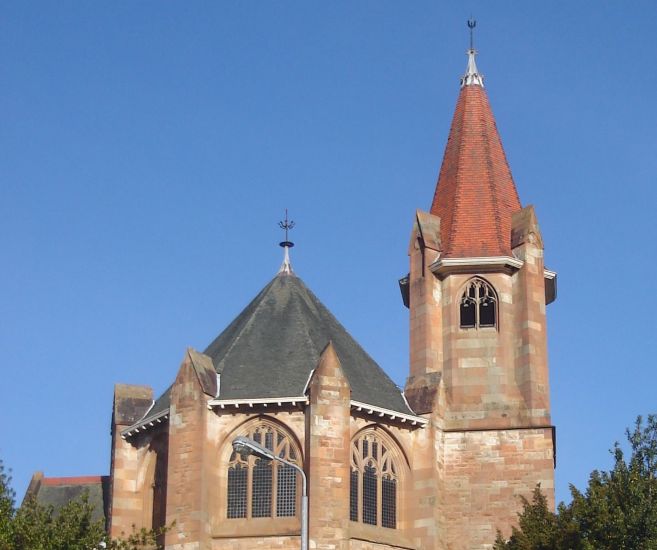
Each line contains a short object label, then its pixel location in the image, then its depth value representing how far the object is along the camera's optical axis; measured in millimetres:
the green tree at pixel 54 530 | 31594
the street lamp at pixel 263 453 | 26969
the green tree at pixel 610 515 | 32750
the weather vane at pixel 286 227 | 47031
